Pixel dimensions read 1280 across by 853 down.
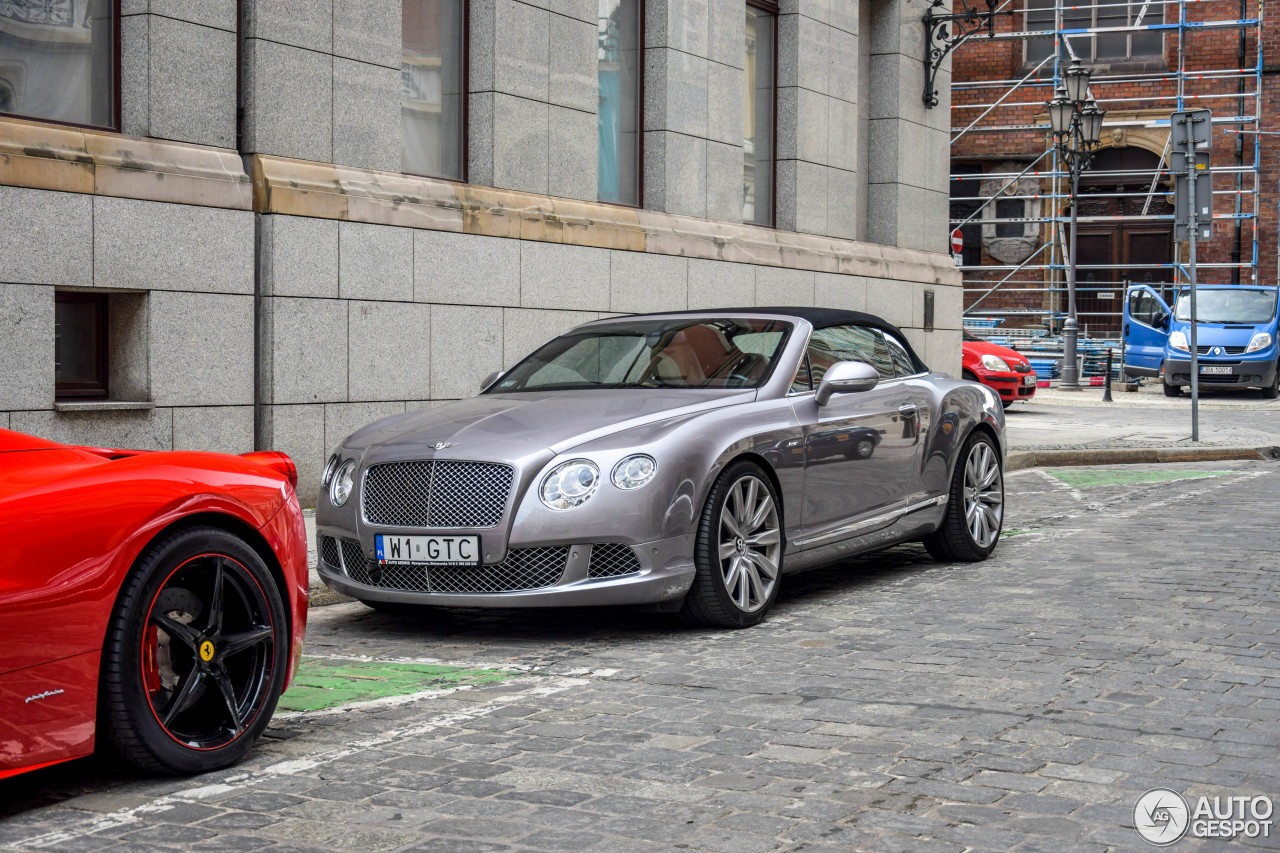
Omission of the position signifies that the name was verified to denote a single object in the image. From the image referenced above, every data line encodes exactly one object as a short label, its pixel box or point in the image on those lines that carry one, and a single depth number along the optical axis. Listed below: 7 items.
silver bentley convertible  6.24
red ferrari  3.79
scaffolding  36.44
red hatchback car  23.03
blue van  28.20
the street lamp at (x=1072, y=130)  28.50
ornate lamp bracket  19.86
